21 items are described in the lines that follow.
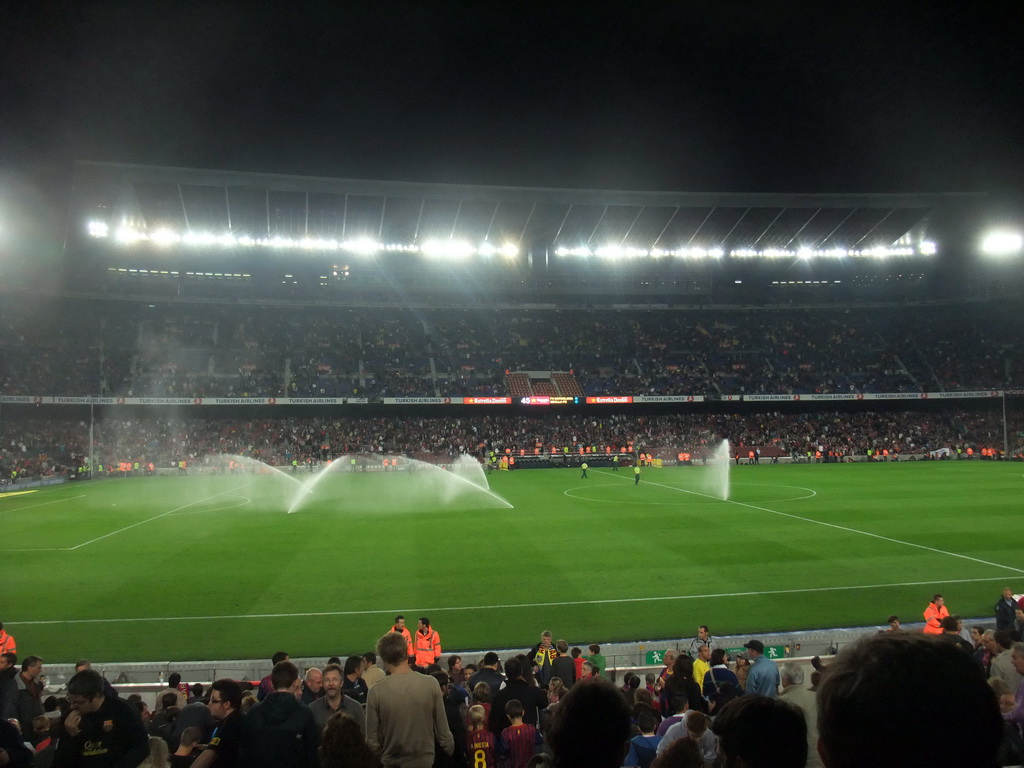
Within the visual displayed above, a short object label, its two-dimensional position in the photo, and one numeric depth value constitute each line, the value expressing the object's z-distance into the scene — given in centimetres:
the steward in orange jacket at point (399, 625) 1045
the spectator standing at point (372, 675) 701
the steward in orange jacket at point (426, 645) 1102
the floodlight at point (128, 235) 5647
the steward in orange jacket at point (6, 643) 1058
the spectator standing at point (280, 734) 458
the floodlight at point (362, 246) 6259
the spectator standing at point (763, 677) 770
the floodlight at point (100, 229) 5396
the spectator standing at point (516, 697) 644
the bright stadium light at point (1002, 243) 6162
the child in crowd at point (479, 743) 604
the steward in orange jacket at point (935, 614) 1128
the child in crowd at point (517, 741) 595
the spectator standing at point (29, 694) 752
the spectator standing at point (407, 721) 487
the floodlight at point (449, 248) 6431
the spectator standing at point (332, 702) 581
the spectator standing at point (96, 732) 484
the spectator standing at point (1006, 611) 1108
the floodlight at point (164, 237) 5812
